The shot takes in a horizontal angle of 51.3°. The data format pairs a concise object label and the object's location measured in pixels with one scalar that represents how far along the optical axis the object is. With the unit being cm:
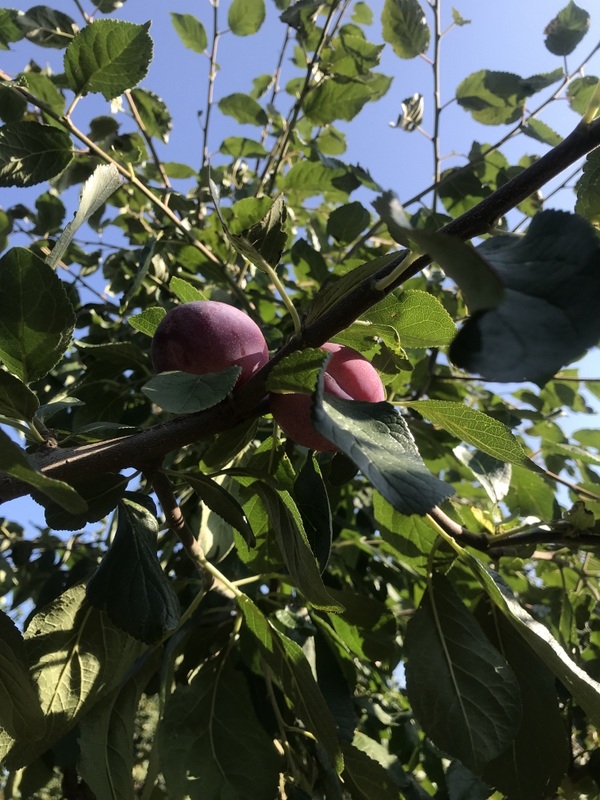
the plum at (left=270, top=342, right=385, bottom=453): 46
